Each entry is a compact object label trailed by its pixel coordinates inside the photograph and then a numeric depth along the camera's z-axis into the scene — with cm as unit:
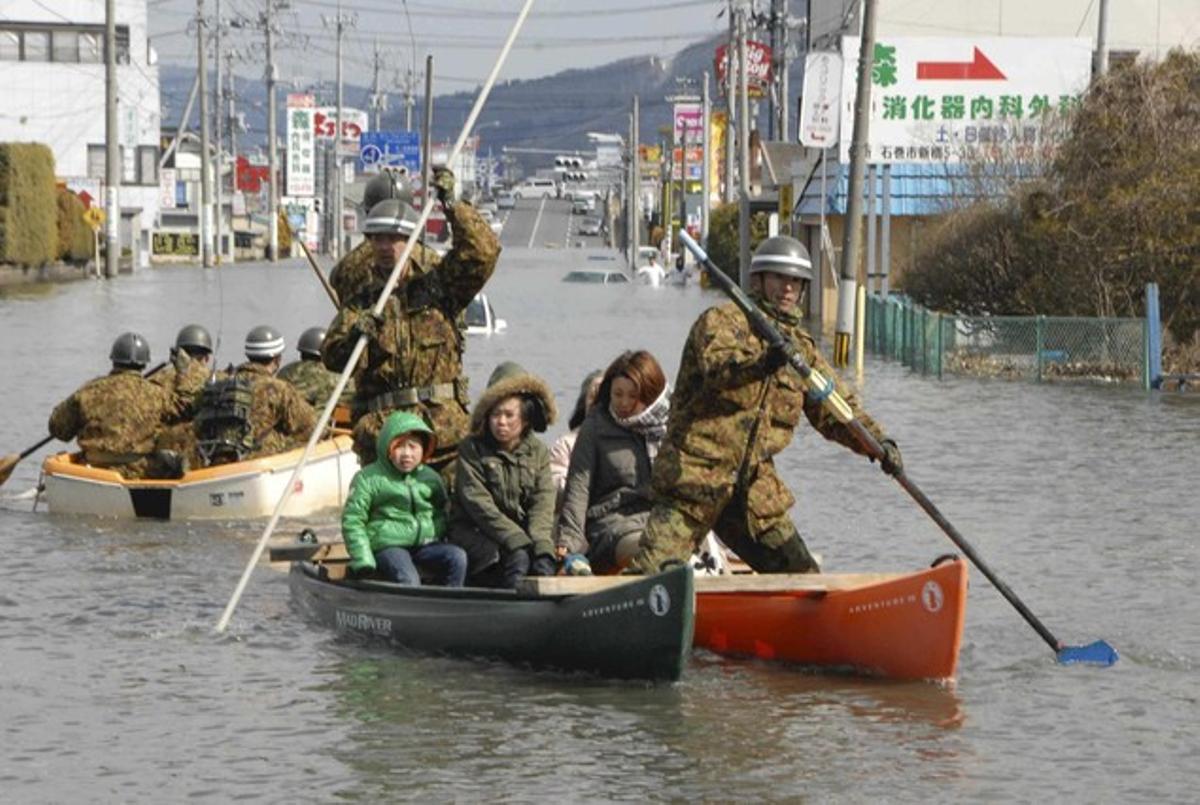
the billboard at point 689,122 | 11156
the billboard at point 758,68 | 8100
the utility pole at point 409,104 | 16331
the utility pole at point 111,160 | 7838
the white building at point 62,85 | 10156
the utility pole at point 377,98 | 14775
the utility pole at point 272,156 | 11392
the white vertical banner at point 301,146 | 13462
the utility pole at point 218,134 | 10662
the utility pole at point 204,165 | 9784
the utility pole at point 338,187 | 11654
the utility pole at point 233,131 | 14394
